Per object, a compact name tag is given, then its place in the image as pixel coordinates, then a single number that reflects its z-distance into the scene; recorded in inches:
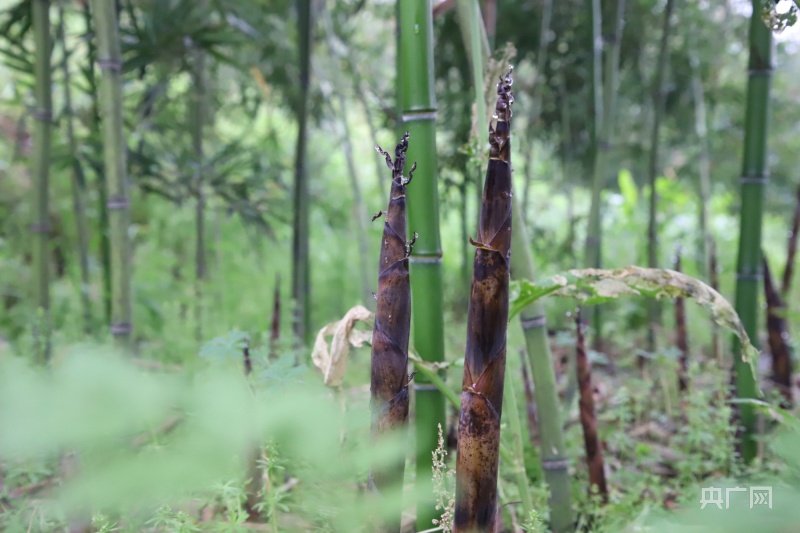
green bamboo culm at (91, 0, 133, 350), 52.4
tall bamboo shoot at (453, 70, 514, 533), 26.7
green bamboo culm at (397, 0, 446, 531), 36.5
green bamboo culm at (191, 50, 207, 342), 87.3
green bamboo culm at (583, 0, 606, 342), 61.8
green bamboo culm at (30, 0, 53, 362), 63.6
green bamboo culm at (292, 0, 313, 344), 68.1
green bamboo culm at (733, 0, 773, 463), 51.1
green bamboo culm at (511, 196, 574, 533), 42.8
